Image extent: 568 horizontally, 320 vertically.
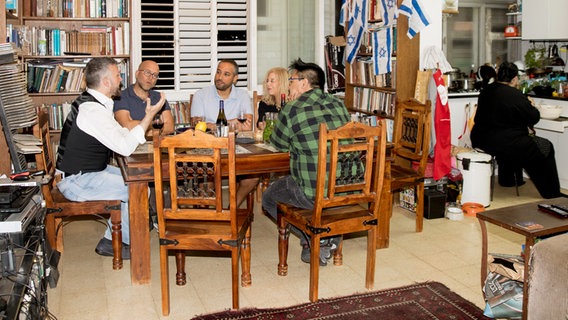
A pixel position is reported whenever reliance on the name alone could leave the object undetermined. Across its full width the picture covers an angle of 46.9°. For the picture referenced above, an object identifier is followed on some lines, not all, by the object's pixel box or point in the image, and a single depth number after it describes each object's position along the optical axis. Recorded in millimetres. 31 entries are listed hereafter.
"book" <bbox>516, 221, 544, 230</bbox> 3098
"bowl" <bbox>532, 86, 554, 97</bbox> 6645
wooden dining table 3785
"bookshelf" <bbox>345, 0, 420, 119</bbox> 5684
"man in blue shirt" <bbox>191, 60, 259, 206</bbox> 5332
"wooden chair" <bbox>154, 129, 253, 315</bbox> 3330
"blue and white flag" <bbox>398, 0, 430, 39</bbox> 5480
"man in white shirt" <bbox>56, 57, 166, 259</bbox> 3998
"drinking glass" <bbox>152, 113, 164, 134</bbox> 4298
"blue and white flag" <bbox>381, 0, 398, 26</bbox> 5727
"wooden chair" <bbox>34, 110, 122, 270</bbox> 4121
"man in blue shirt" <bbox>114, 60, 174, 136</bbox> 5023
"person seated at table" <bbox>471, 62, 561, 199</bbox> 5867
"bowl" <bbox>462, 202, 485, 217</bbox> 5508
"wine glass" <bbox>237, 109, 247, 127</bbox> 4648
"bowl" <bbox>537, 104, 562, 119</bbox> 6246
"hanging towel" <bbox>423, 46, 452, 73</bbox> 5633
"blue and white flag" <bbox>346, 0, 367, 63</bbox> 6309
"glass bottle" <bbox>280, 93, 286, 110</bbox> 5117
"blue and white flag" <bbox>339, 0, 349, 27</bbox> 6605
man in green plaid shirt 3770
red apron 5473
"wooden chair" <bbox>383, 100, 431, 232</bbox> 4816
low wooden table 3061
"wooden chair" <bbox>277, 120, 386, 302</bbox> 3533
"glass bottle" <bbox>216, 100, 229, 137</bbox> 4384
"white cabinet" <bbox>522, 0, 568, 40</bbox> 6660
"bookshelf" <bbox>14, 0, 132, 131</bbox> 6000
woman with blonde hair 5215
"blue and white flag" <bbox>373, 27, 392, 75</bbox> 5871
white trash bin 5680
